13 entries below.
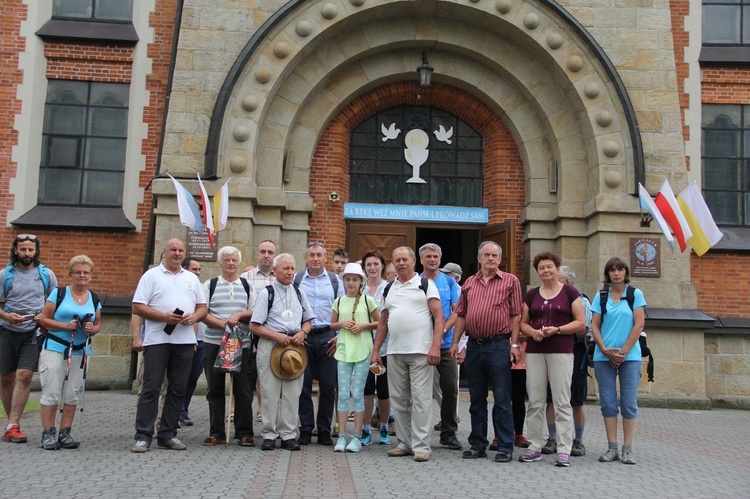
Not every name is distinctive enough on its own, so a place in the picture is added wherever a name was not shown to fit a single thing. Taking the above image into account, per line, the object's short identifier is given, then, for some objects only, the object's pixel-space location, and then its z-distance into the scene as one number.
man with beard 8.02
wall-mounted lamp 13.62
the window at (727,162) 14.18
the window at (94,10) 14.16
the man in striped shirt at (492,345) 7.41
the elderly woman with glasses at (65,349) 7.46
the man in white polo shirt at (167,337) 7.48
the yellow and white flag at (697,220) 11.10
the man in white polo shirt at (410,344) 7.42
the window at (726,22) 14.40
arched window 14.28
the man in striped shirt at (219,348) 7.89
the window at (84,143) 13.92
